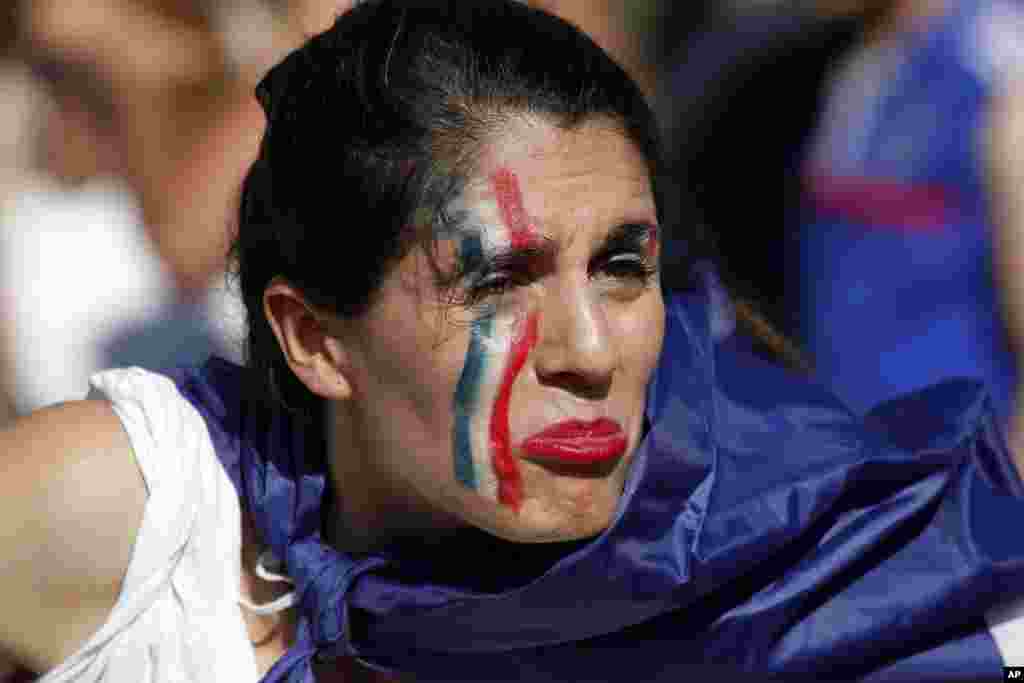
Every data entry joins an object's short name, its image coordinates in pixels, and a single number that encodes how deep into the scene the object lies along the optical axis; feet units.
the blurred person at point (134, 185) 17.28
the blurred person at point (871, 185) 16.08
